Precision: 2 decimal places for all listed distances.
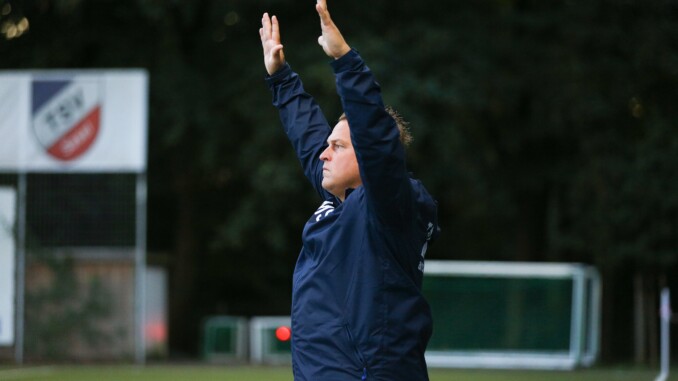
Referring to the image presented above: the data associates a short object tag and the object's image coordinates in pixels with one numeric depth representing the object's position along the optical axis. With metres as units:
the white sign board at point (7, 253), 17.55
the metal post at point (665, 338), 15.31
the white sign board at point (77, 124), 17.66
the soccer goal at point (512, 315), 18.97
